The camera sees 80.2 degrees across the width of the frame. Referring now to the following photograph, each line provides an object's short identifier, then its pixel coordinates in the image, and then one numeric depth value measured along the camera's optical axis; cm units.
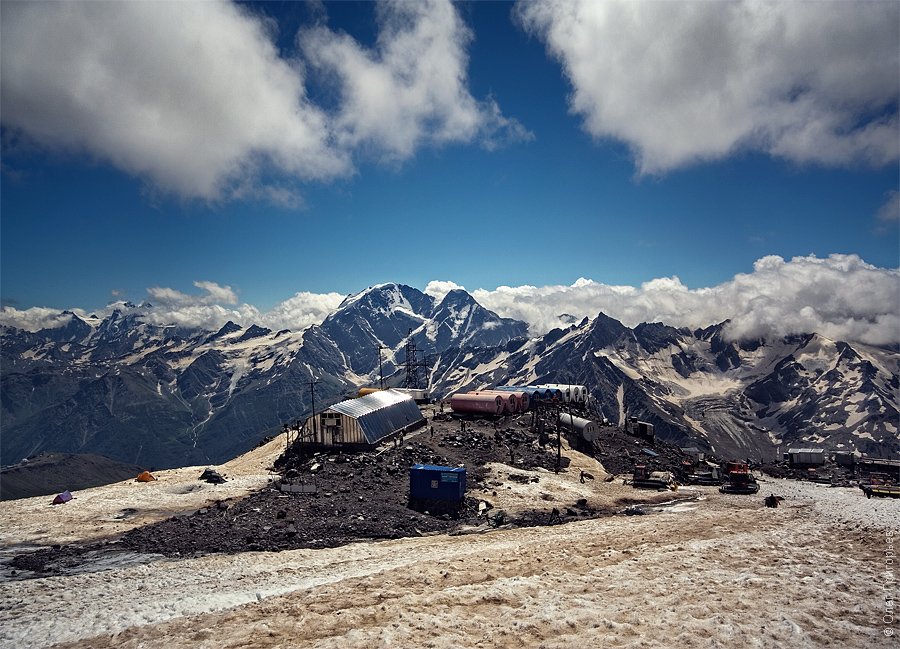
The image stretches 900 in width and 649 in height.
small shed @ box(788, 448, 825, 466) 7981
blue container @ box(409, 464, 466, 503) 3959
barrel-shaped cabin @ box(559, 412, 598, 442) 6806
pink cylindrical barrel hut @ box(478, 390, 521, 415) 7962
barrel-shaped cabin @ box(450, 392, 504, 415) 7694
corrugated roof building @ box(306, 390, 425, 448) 5706
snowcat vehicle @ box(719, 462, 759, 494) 5359
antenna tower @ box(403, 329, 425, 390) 10844
